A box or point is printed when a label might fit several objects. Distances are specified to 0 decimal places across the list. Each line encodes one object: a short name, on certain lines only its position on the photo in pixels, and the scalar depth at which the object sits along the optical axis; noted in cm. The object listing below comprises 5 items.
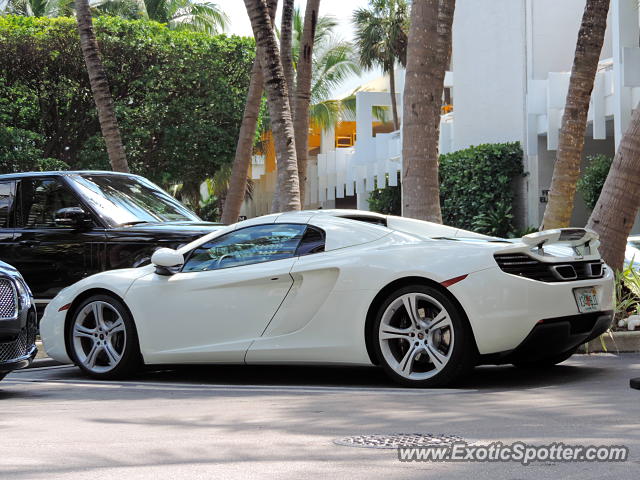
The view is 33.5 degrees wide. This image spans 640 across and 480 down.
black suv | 1066
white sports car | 752
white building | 2267
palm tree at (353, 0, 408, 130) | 4528
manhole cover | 549
